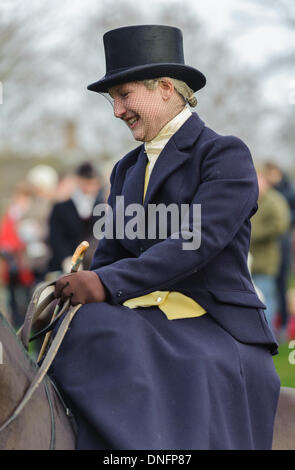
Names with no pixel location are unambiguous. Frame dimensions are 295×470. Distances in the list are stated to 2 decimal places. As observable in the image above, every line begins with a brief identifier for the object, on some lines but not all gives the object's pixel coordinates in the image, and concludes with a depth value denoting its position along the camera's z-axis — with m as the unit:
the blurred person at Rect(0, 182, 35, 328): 20.61
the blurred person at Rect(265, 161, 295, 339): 20.86
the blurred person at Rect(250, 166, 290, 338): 18.66
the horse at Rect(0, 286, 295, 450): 5.26
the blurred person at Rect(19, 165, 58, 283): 20.58
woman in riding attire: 5.49
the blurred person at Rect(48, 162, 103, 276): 15.69
